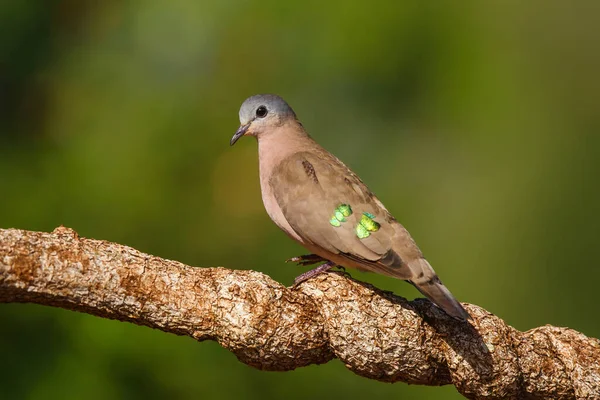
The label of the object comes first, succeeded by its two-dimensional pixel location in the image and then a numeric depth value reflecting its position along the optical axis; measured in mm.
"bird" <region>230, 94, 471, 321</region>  10133
